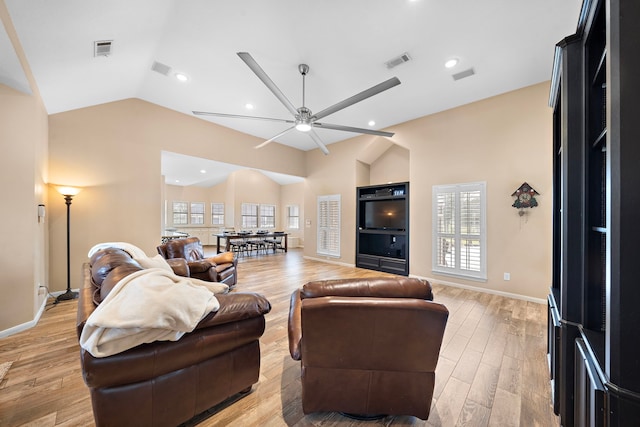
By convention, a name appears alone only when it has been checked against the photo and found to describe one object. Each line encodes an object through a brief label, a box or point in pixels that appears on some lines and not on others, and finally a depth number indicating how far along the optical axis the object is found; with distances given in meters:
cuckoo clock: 3.71
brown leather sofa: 1.22
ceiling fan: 2.41
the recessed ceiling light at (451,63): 3.24
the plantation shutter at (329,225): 6.71
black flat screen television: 5.49
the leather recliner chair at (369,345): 1.24
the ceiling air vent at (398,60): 3.16
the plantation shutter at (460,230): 4.23
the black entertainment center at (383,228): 5.39
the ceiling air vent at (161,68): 3.50
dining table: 7.86
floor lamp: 3.60
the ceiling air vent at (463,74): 3.48
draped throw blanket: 1.15
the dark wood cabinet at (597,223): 0.86
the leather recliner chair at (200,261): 3.48
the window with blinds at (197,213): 11.06
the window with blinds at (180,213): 10.64
